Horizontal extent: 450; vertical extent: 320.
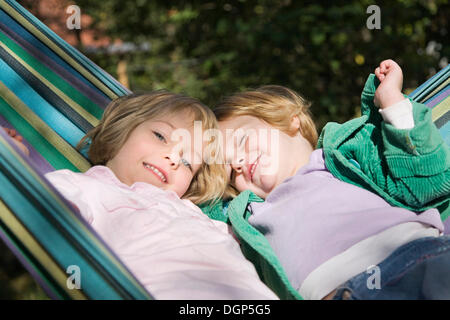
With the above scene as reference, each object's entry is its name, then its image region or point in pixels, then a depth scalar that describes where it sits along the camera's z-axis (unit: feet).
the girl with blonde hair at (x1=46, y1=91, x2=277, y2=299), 3.61
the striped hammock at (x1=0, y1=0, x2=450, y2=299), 3.20
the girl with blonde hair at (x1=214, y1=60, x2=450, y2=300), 3.90
